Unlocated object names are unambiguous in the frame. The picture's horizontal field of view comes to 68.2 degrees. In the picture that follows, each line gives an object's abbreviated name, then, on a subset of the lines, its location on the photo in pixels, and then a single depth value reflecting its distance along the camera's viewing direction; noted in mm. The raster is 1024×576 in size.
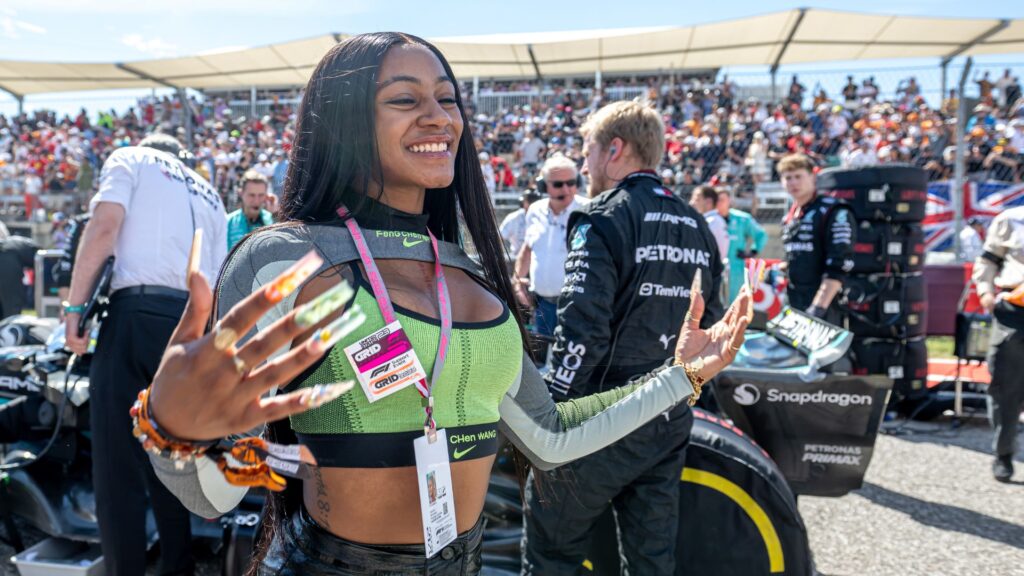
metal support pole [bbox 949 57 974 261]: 7725
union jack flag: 11055
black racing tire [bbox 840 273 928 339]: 6188
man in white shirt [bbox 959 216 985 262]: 9992
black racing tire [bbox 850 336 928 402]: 6246
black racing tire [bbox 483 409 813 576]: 2830
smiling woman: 1304
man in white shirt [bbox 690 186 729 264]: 7246
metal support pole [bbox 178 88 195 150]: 11350
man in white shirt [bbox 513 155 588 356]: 5555
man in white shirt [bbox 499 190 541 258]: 7156
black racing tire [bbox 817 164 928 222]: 6078
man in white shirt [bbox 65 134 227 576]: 2918
